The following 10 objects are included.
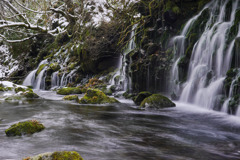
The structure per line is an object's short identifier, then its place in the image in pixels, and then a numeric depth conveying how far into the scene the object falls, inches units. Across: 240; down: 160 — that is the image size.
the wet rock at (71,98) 402.3
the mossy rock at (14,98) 407.6
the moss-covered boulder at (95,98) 360.8
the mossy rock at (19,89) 544.4
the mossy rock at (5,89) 573.5
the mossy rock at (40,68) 852.3
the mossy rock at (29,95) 452.8
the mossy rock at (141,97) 349.4
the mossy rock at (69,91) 556.6
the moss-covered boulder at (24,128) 153.6
